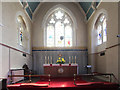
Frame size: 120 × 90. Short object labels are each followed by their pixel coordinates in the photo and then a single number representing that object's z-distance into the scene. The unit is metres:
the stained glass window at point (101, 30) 5.49
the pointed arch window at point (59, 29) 7.55
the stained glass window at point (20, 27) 5.34
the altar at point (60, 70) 5.32
